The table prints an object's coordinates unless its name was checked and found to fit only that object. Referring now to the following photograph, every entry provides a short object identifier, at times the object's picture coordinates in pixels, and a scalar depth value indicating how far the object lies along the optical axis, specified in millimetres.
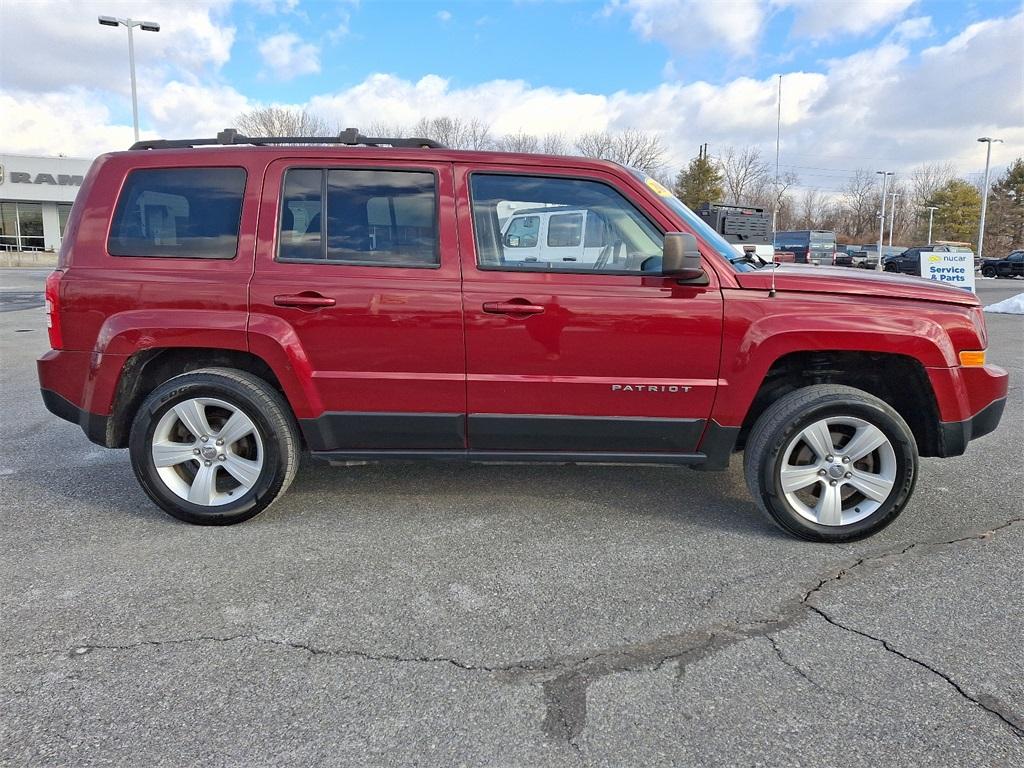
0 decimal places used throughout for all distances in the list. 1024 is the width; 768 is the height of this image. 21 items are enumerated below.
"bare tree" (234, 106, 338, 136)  38031
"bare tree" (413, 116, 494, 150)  38406
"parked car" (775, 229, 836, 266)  30623
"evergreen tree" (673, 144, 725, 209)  50875
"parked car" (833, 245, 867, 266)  38906
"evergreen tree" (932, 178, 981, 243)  73500
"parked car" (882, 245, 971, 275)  30962
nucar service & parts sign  15016
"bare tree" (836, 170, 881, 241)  86875
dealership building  38938
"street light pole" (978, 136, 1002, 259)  48938
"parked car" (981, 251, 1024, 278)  37750
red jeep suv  3355
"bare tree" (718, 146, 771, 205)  60719
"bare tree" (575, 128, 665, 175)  44625
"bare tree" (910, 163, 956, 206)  81188
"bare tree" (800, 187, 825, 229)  88250
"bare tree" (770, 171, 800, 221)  62594
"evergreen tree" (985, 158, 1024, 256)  66000
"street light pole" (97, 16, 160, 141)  22453
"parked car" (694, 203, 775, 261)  18703
